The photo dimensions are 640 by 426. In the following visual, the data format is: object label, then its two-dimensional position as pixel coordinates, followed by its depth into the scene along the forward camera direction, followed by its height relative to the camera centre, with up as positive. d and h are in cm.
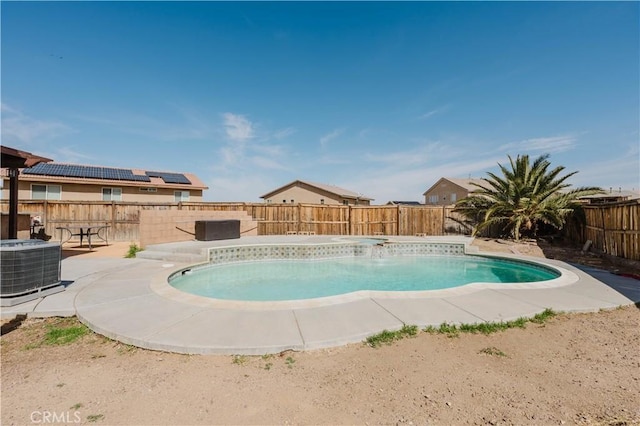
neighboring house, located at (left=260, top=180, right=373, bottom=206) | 2897 +275
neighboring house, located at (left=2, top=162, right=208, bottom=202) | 1648 +228
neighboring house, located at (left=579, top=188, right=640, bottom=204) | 1663 +141
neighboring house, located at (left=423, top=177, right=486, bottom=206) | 2912 +336
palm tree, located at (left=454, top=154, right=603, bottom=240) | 1208 +111
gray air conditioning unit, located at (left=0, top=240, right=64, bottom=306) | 423 -83
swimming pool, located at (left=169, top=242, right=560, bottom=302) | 695 -169
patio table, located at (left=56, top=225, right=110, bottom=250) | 1286 -58
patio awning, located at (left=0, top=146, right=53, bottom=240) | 661 +127
